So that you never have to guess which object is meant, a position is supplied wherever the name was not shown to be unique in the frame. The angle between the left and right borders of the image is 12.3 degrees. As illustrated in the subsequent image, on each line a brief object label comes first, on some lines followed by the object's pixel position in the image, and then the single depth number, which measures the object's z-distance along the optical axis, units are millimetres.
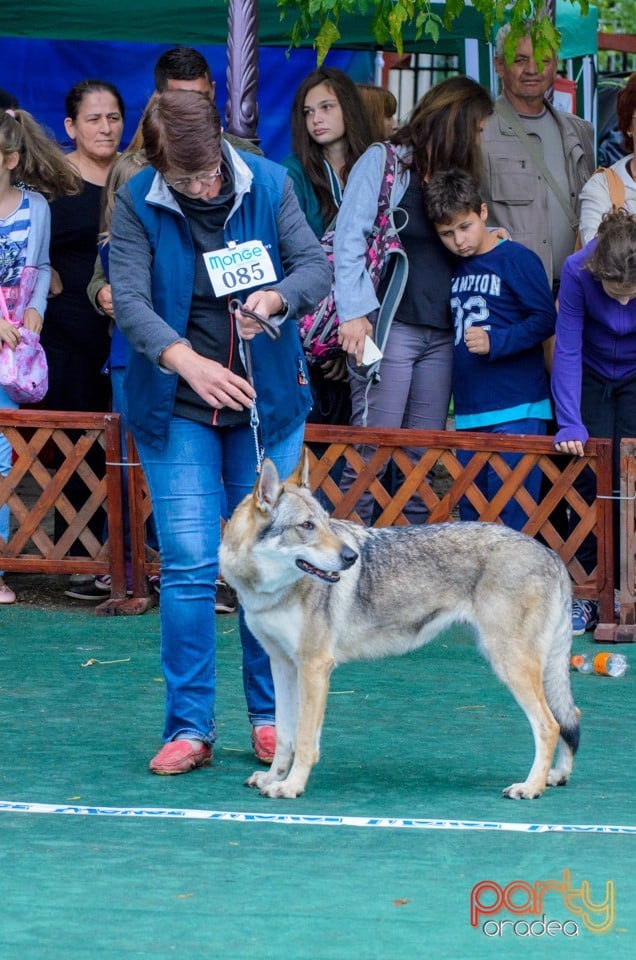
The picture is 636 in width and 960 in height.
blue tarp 19652
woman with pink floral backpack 14358
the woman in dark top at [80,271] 15887
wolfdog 9142
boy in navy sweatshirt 14305
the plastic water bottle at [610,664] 12814
